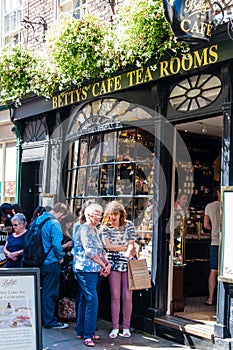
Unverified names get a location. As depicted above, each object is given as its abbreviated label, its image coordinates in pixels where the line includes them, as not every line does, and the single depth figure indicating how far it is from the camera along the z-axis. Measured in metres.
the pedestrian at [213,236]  8.23
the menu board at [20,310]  5.09
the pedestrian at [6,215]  8.66
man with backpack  7.48
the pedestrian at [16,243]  7.93
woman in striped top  7.26
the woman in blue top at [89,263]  6.84
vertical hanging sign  5.72
